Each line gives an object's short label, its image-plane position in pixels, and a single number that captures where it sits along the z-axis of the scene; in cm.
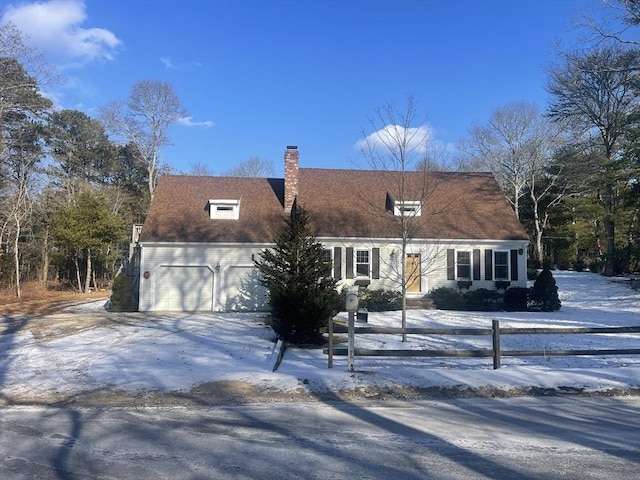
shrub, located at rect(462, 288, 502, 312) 2083
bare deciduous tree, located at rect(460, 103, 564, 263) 3725
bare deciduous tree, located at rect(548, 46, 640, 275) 2853
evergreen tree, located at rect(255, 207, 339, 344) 1236
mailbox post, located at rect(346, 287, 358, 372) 913
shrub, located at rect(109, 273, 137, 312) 2027
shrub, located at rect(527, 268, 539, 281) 2961
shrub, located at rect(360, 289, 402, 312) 2009
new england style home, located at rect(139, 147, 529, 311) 2145
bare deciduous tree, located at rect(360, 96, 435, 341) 1377
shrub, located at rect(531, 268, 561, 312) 2061
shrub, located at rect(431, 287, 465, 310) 2084
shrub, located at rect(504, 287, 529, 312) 2081
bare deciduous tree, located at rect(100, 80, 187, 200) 4188
